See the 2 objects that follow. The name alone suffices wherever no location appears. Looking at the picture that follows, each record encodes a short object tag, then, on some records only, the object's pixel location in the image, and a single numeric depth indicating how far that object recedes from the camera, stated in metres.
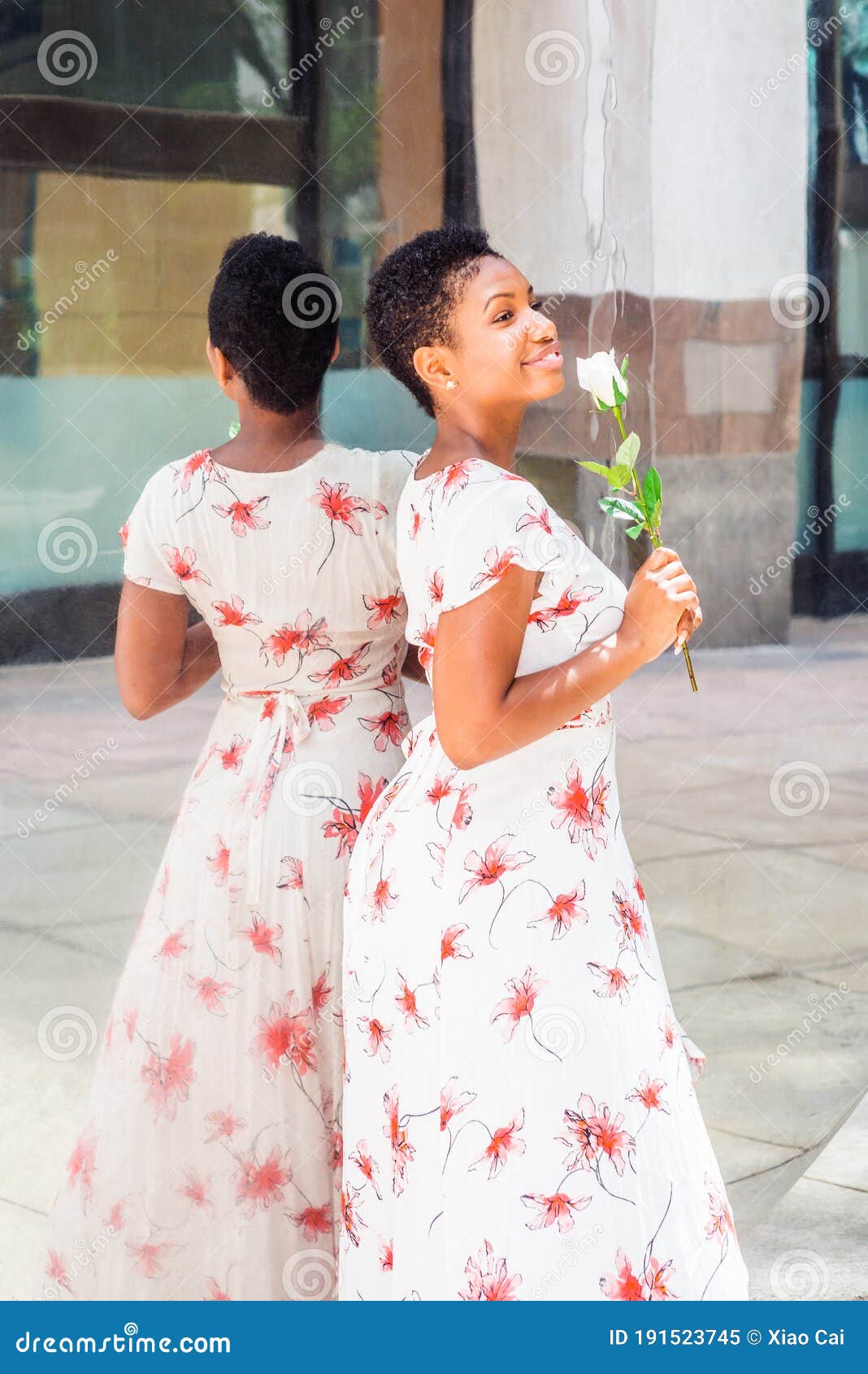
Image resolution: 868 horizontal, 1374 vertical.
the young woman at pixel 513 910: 4.57
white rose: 4.69
